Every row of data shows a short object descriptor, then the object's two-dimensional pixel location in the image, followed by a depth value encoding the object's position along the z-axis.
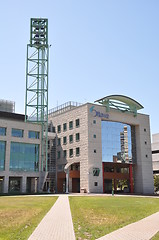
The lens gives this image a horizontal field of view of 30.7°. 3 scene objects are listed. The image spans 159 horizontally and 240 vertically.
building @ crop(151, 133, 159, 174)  95.12
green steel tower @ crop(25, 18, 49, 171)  64.32
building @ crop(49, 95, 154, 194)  60.72
